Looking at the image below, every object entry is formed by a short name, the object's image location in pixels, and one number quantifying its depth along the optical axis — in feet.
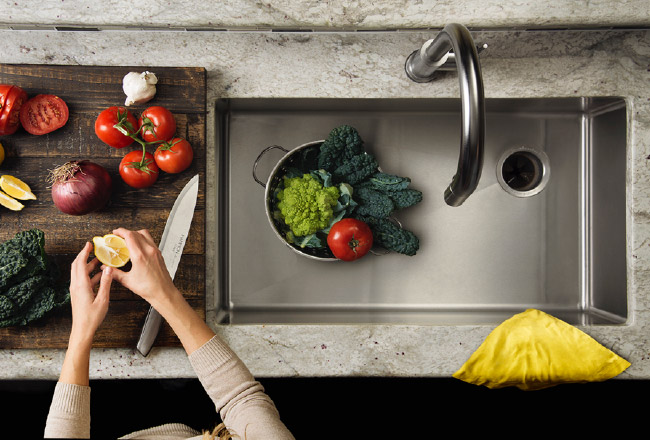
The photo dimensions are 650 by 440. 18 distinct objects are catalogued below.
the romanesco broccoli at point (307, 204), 2.99
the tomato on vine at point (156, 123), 2.66
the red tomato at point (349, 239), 2.97
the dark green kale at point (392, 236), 3.13
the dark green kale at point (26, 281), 2.50
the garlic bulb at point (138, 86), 2.68
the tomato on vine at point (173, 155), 2.68
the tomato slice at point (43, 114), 2.72
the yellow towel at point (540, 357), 2.86
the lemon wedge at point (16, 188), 2.68
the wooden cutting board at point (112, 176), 2.78
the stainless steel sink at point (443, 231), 3.34
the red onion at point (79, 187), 2.57
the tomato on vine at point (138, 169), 2.68
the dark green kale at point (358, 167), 3.11
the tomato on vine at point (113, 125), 2.63
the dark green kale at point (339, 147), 3.03
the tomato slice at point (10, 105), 2.61
